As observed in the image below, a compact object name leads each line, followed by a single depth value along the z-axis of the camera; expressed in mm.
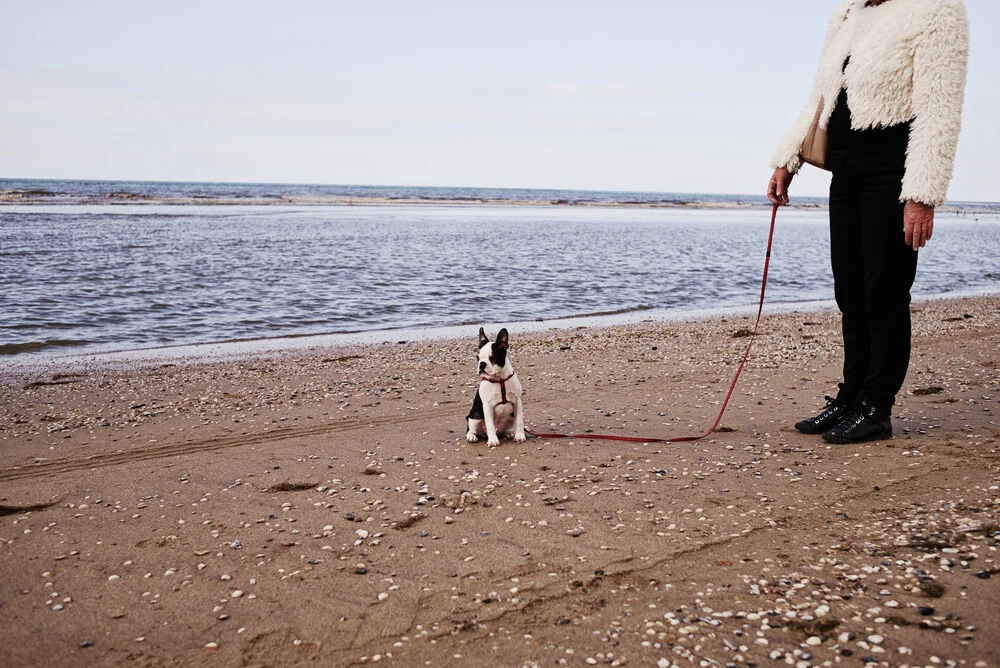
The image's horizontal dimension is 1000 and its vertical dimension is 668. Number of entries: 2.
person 4031
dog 5520
